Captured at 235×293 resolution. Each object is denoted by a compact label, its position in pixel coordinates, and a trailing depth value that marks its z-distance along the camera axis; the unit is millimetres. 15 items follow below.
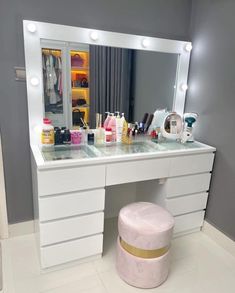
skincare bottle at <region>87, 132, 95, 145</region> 1891
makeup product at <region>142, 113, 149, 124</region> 2178
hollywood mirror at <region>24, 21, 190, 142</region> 1737
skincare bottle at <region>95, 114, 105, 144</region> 1931
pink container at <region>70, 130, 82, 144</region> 1869
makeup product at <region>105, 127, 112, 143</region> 1901
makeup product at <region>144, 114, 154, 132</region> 2180
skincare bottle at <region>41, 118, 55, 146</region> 1748
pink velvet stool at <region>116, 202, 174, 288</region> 1481
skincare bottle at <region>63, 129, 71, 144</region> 1827
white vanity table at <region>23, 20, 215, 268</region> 1526
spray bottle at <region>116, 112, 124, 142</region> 1942
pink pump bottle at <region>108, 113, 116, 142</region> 1941
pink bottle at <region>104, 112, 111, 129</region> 1963
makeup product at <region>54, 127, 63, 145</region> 1811
